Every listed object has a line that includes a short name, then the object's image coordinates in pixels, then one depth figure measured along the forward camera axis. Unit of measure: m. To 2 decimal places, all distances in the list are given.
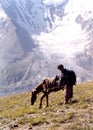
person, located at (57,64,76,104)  30.83
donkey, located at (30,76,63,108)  31.20
